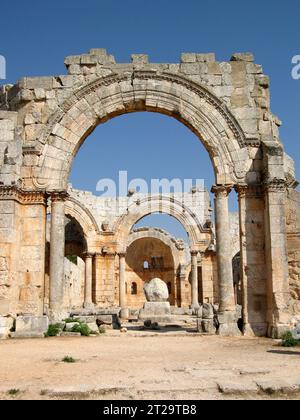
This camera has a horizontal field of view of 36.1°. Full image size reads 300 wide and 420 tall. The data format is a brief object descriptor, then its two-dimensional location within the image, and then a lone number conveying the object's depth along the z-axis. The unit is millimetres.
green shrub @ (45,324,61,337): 10711
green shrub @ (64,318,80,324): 11681
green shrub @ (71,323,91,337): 11094
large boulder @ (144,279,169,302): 19000
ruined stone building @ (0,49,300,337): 11101
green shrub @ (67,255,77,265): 38656
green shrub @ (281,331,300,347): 8669
